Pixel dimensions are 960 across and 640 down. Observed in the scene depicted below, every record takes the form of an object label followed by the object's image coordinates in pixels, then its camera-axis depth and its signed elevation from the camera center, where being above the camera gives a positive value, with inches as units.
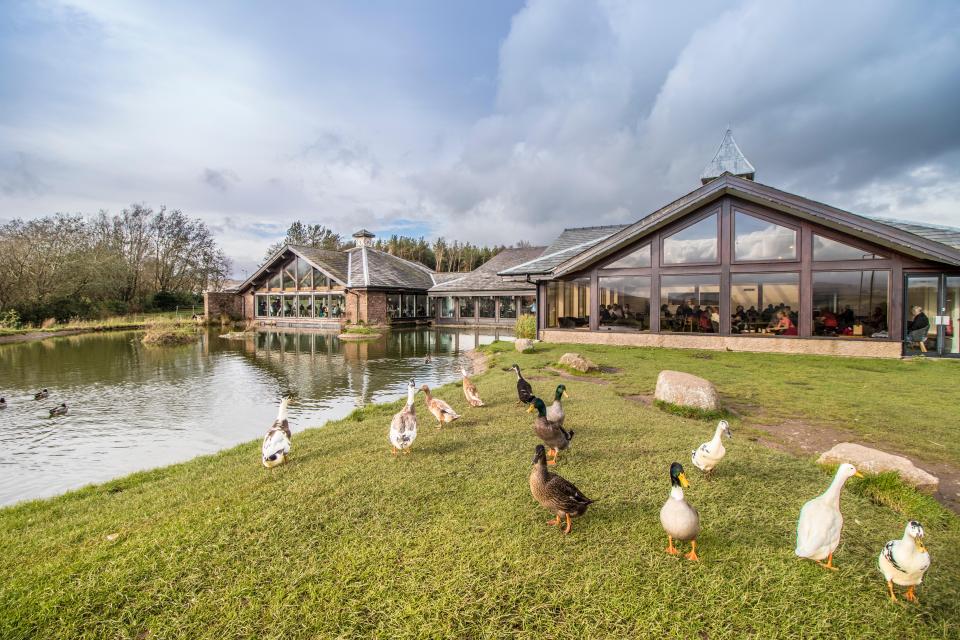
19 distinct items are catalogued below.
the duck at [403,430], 199.3 -56.5
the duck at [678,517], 119.1 -59.5
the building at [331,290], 1153.4 +60.7
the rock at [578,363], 424.8 -55.6
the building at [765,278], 483.2 +34.6
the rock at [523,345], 581.4 -50.4
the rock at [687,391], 268.7 -55.5
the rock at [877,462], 160.2 -64.3
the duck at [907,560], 101.3 -63.1
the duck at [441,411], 246.1 -59.0
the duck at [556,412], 212.8 -53.1
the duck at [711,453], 163.8 -57.8
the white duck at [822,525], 115.3 -60.3
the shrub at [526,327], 740.0 -32.7
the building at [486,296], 1150.3 +36.7
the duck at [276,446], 195.3 -62.2
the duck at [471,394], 292.8 -59.4
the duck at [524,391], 278.5 -54.4
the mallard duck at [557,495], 134.6 -59.8
